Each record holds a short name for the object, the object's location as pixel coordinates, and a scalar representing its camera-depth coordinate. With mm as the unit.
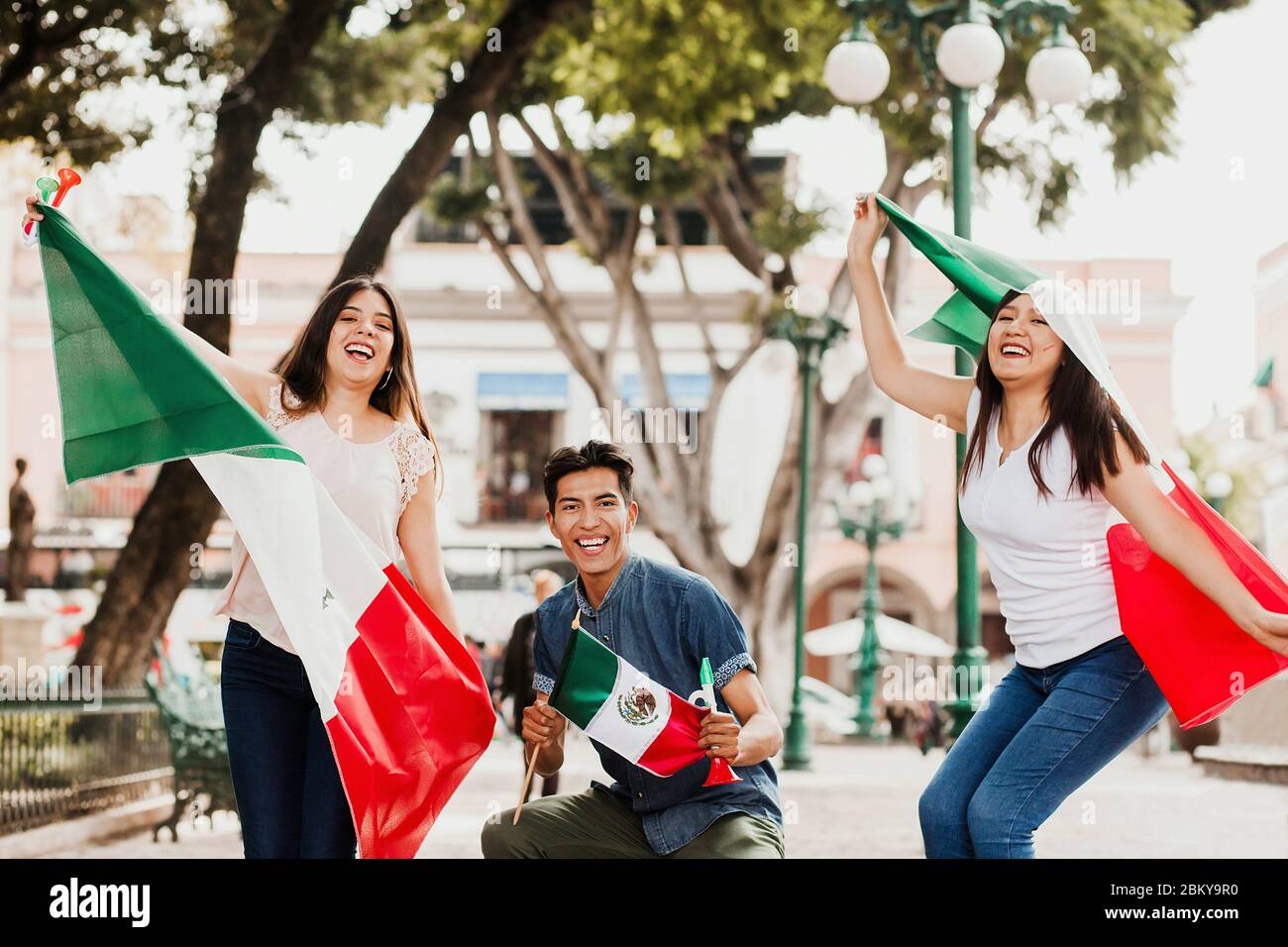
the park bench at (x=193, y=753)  8836
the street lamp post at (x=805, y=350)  15812
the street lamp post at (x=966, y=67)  8102
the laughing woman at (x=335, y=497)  3559
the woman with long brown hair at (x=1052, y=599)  3455
